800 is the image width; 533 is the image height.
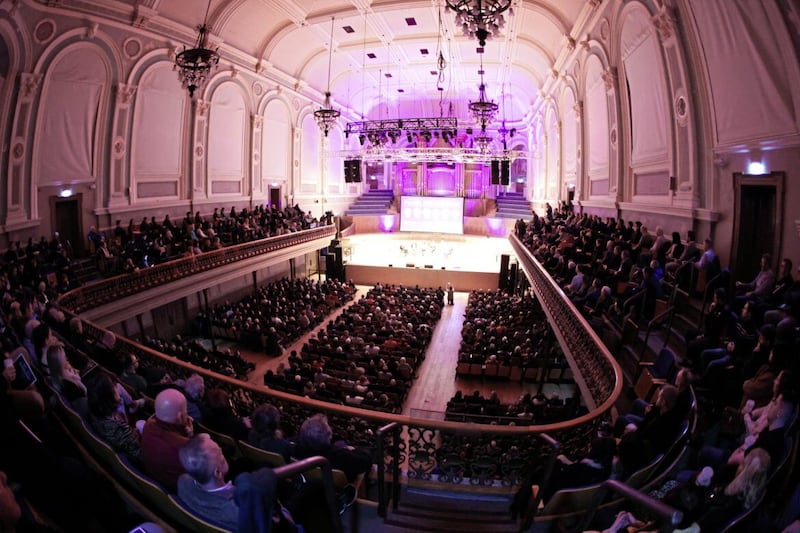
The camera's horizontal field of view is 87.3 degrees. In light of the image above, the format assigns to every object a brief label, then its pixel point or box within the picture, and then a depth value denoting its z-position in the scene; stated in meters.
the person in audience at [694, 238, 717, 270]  6.34
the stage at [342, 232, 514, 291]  19.95
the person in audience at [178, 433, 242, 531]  2.23
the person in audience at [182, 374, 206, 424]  3.73
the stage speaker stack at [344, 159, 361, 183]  21.14
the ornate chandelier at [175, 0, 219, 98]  8.12
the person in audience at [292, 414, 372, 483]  3.09
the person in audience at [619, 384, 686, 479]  3.24
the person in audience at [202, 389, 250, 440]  3.54
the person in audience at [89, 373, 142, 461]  2.79
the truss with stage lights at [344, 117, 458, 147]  17.48
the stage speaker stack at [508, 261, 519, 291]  18.53
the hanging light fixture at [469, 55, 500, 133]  10.74
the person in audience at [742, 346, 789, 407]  3.28
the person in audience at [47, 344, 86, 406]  3.21
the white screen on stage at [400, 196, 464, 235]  24.66
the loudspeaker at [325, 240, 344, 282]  20.89
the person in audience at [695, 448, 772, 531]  2.25
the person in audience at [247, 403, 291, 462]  3.20
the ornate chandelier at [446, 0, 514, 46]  4.88
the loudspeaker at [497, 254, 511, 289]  19.02
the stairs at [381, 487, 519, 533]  2.91
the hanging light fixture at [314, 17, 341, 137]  13.52
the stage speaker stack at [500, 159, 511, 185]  19.58
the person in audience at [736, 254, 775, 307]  5.25
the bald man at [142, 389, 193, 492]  2.56
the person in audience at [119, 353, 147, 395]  4.36
